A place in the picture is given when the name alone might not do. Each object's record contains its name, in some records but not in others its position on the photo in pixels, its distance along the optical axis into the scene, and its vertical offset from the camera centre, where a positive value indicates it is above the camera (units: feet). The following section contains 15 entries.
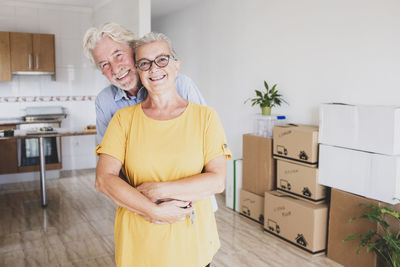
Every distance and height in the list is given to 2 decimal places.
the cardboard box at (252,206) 12.25 -3.60
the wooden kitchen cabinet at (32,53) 17.84 +2.43
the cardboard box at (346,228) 8.86 -3.21
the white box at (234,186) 13.44 -3.23
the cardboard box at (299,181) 10.13 -2.29
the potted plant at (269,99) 12.12 +0.17
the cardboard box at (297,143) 10.06 -1.13
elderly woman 4.23 -0.81
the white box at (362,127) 8.21 -0.54
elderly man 4.99 +0.59
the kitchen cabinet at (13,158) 17.12 -2.80
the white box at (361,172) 8.25 -1.67
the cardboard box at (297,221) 9.92 -3.41
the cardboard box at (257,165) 11.76 -2.08
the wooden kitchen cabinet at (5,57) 17.53 +2.12
